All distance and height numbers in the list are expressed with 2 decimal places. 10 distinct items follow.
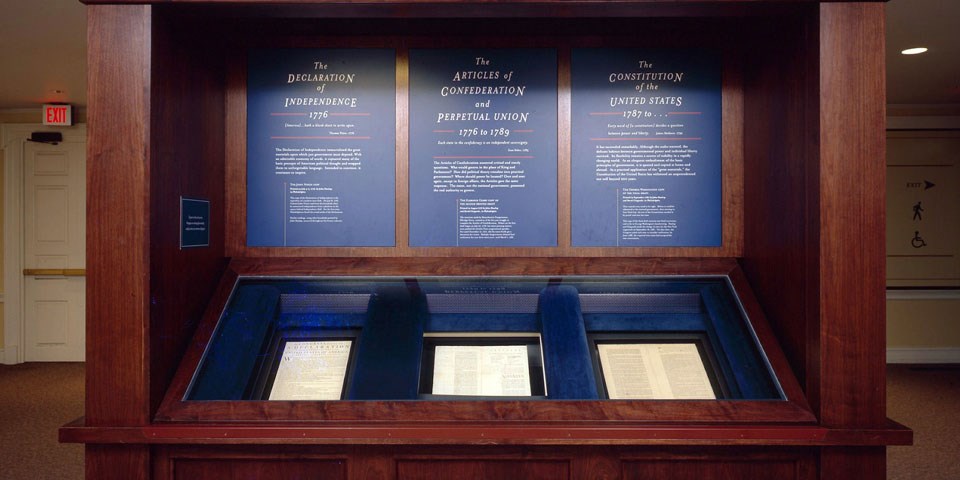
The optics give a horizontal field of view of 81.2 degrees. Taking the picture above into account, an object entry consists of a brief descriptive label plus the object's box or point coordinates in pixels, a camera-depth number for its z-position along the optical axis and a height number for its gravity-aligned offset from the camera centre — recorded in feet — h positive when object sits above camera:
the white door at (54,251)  21.52 -0.37
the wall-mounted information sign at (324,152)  6.66 +1.06
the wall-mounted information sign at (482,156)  6.66 +1.01
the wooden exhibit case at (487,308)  5.10 -0.70
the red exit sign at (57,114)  20.76 +4.72
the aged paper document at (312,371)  5.62 -1.34
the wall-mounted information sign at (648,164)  6.64 +0.91
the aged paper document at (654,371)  5.58 -1.35
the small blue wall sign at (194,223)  5.77 +0.20
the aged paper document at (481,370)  5.59 -1.33
